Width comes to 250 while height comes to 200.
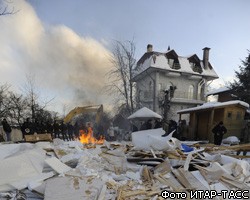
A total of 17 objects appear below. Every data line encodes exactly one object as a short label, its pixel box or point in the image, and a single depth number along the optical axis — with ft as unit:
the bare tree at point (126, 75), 90.48
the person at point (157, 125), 47.85
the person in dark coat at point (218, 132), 40.68
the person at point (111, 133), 59.47
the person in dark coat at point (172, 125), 48.16
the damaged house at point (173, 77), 101.76
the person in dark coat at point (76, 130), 59.14
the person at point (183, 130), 59.48
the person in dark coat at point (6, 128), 47.75
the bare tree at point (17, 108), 104.27
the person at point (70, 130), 60.80
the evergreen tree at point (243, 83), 67.62
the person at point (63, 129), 58.77
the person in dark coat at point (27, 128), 49.24
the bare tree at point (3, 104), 100.94
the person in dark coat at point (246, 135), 43.62
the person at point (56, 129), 57.52
